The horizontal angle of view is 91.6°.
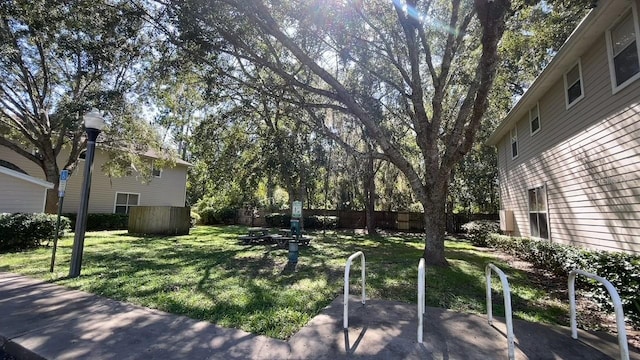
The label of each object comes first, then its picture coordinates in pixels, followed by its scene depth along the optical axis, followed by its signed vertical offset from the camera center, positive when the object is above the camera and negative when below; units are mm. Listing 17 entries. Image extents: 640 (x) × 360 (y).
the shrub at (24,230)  9273 -601
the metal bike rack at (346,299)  3721 -1004
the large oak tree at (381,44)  7426 +4895
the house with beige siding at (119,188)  15852 +1532
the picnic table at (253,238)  11916 -922
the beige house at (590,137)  5379 +1778
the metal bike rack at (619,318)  2482 -795
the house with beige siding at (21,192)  10719 +677
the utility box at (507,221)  11750 -140
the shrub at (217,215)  25953 -146
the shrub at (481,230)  13948 -604
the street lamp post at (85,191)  6328 +424
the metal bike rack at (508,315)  2801 -884
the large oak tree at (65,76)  7711 +4711
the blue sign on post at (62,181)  6543 +645
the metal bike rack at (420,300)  3263 -879
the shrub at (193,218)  21016 -336
